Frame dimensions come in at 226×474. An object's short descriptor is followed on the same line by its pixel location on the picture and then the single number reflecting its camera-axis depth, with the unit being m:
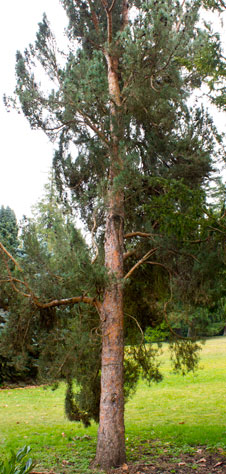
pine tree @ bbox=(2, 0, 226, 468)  5.34
